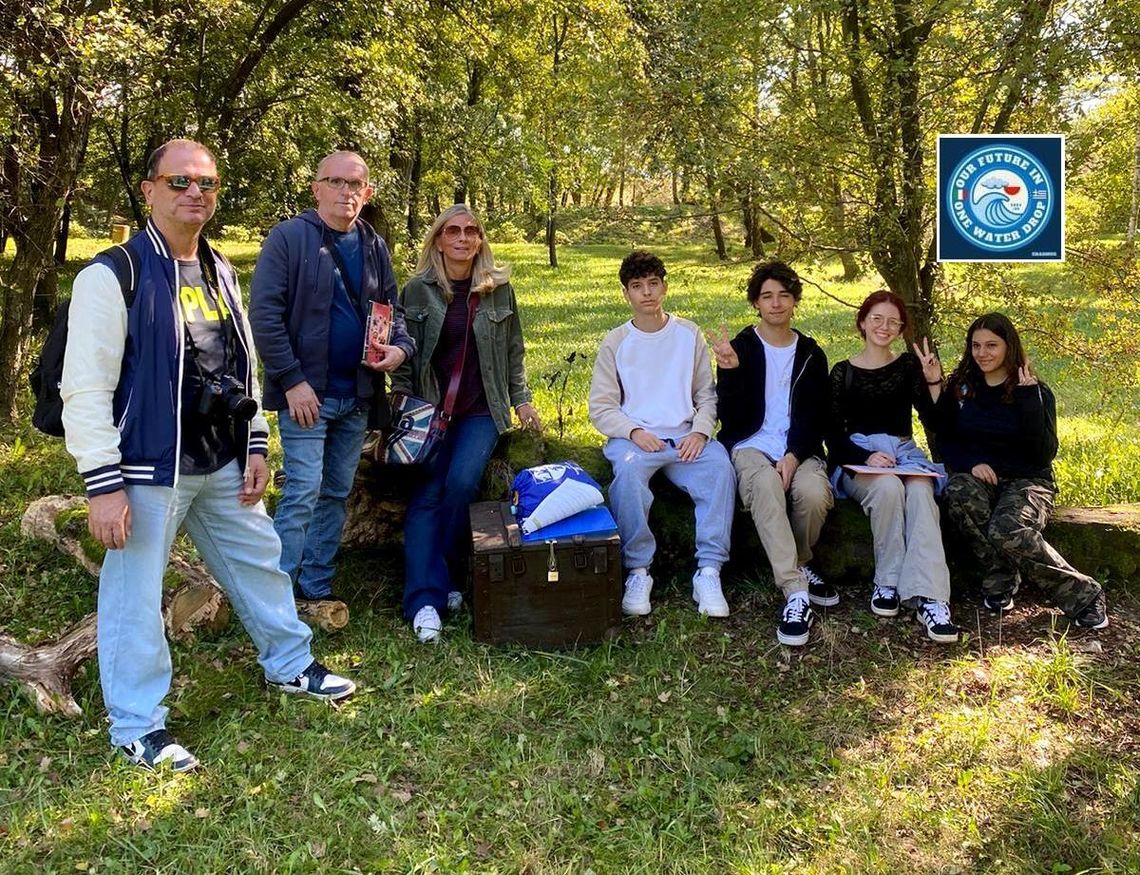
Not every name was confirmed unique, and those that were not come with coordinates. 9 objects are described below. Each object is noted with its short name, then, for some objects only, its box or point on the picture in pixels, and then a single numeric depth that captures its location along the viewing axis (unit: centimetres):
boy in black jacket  423
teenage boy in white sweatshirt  443
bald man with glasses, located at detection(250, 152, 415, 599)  372
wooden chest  403
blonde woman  437
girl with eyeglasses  411
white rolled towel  411
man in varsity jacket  284
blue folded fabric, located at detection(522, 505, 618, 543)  409
